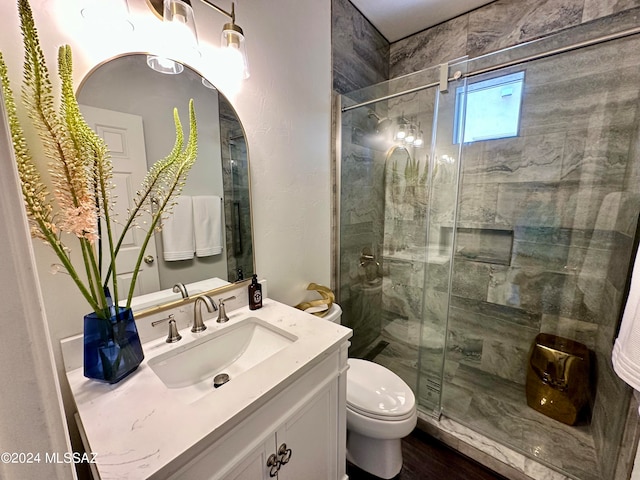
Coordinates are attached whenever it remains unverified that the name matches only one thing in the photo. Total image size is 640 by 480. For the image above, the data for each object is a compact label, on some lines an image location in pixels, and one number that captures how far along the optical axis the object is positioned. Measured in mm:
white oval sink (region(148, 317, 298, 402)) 897
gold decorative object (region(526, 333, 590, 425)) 1525
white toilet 1192
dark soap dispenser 1212
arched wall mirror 863
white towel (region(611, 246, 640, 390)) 883
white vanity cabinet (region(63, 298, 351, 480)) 560
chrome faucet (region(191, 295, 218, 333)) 1017
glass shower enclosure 1397
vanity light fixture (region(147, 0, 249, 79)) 841
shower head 1939
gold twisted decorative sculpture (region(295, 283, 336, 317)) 1514
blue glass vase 716
